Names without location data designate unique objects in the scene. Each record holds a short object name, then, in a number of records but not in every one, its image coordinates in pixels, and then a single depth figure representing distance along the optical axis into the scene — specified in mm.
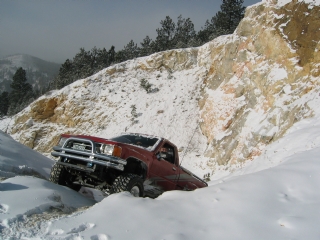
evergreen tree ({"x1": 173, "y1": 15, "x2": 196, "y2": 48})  53000
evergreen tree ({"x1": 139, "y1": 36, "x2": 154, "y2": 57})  48191
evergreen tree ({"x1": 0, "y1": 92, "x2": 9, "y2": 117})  65125
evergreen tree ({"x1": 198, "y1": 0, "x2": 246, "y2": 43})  44031
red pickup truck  5281
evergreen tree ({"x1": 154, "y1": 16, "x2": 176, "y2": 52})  50956
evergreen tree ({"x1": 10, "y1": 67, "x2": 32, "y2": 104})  62062
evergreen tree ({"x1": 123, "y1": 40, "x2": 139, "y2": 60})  51656
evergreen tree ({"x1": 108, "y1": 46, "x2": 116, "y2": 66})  53022
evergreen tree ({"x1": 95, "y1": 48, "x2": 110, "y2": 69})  52938
